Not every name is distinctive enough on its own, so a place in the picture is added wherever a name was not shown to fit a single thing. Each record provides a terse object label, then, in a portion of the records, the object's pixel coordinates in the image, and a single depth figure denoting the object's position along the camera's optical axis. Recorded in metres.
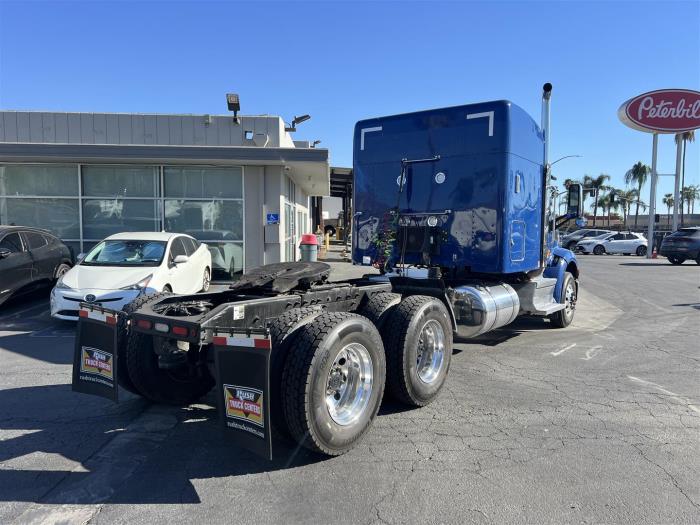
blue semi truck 3.48
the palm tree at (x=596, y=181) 81.26
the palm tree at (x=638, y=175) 77.81
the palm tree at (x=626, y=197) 80.97
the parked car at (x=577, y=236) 33.84
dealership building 13.20
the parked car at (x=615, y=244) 31.67
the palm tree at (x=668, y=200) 98.44
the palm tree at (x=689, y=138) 61.73
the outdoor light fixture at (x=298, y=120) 21.45
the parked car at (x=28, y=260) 9.29
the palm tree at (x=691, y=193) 92.62
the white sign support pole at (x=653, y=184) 28.81
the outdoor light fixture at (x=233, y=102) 13.27
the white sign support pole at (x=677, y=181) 29.46
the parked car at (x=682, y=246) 22.25
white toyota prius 7.94
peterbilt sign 26.72
